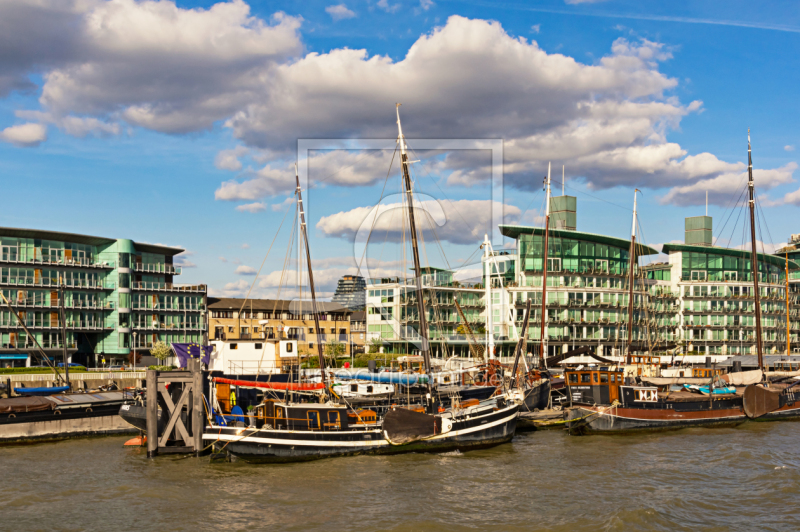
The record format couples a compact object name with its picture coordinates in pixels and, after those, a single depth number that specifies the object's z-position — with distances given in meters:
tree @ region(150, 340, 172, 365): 96.44
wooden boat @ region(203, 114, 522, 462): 34.53
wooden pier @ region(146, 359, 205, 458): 36.78
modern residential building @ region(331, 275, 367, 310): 118.33
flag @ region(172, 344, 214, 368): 48.78
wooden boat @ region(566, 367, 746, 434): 44.38
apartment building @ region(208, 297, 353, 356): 117.69
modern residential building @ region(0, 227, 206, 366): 93.94
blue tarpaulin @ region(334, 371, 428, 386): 55.25
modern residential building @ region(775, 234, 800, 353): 129.25
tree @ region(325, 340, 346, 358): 94.95
